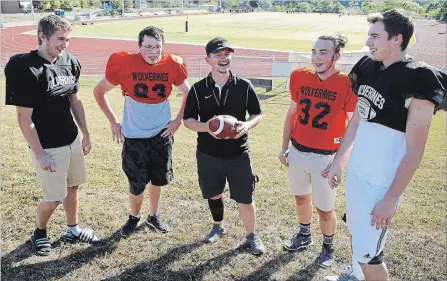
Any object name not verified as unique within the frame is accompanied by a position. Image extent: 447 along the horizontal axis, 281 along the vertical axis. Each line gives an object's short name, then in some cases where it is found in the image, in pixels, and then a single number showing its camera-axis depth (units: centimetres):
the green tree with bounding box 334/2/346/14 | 11496
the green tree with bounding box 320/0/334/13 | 12074
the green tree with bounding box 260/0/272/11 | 12625
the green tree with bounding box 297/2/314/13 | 12288
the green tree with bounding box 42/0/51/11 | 6069
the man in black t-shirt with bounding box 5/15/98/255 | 342
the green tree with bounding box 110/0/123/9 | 7855
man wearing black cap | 370
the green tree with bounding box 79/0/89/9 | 7550
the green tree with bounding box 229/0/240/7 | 12614
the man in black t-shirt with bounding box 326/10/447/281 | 241
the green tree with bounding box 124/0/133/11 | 8225
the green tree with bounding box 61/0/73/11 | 6831
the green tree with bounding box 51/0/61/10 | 6188
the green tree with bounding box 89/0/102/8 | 7779
